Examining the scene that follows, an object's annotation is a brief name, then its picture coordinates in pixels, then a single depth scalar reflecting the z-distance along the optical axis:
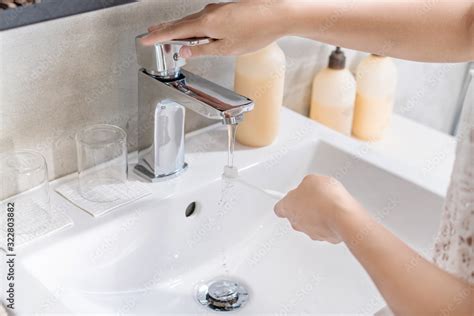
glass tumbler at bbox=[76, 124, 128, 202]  0.98
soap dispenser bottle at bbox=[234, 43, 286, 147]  1.10
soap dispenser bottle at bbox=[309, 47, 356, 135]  1.27
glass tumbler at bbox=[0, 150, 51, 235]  0.92
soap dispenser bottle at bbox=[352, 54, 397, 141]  1.30
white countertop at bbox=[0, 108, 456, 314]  0.87
